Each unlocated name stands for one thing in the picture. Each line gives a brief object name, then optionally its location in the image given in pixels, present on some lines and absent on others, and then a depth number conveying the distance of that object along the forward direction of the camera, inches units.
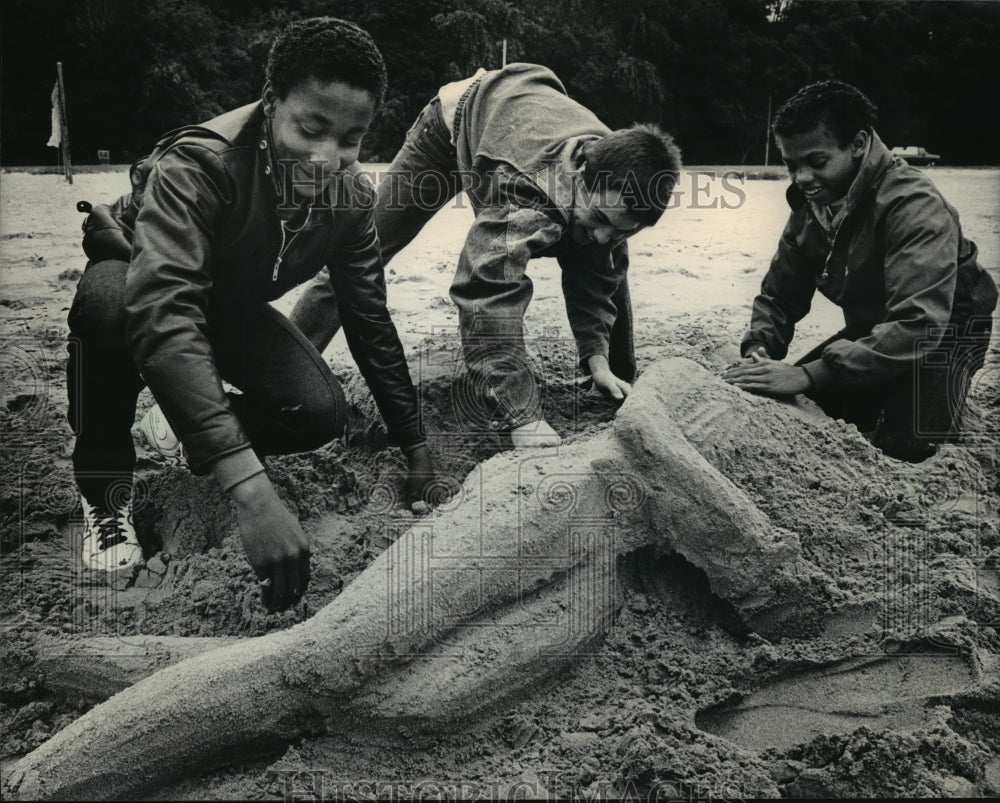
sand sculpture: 60.7
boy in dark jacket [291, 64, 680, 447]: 100.7
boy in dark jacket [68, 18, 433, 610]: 66.6
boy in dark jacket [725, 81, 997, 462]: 104.2
